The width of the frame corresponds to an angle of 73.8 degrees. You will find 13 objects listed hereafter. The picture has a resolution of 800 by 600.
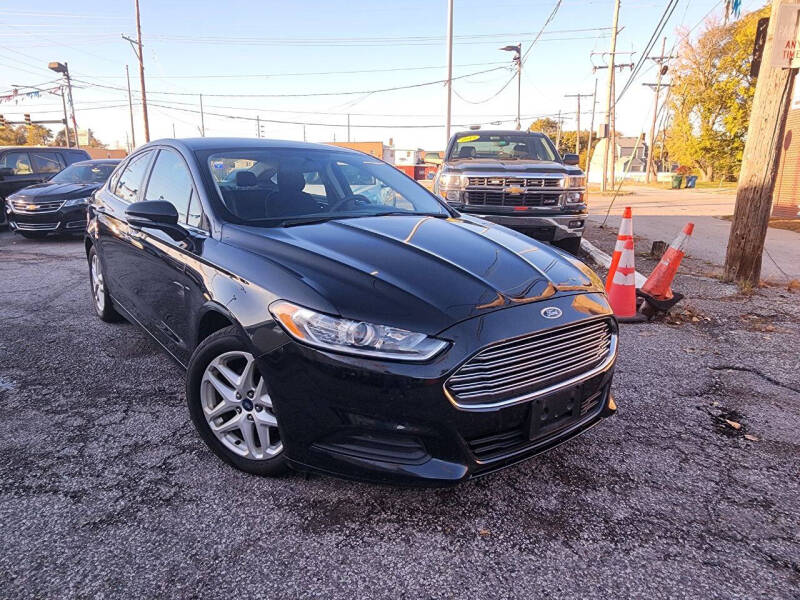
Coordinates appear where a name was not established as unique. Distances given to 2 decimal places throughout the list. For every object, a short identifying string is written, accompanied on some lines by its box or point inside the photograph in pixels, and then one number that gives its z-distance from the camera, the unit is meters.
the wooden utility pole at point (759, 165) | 5.72
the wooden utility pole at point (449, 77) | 20.03
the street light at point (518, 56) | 30.75
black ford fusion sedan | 2.02
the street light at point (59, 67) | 30.21
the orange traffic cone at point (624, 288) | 4.94
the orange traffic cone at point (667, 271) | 4.97
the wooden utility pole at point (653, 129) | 37.44
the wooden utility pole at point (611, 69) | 25.59
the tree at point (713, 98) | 36.56
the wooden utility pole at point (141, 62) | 30.59
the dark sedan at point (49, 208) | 9.75
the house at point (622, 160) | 71.97
